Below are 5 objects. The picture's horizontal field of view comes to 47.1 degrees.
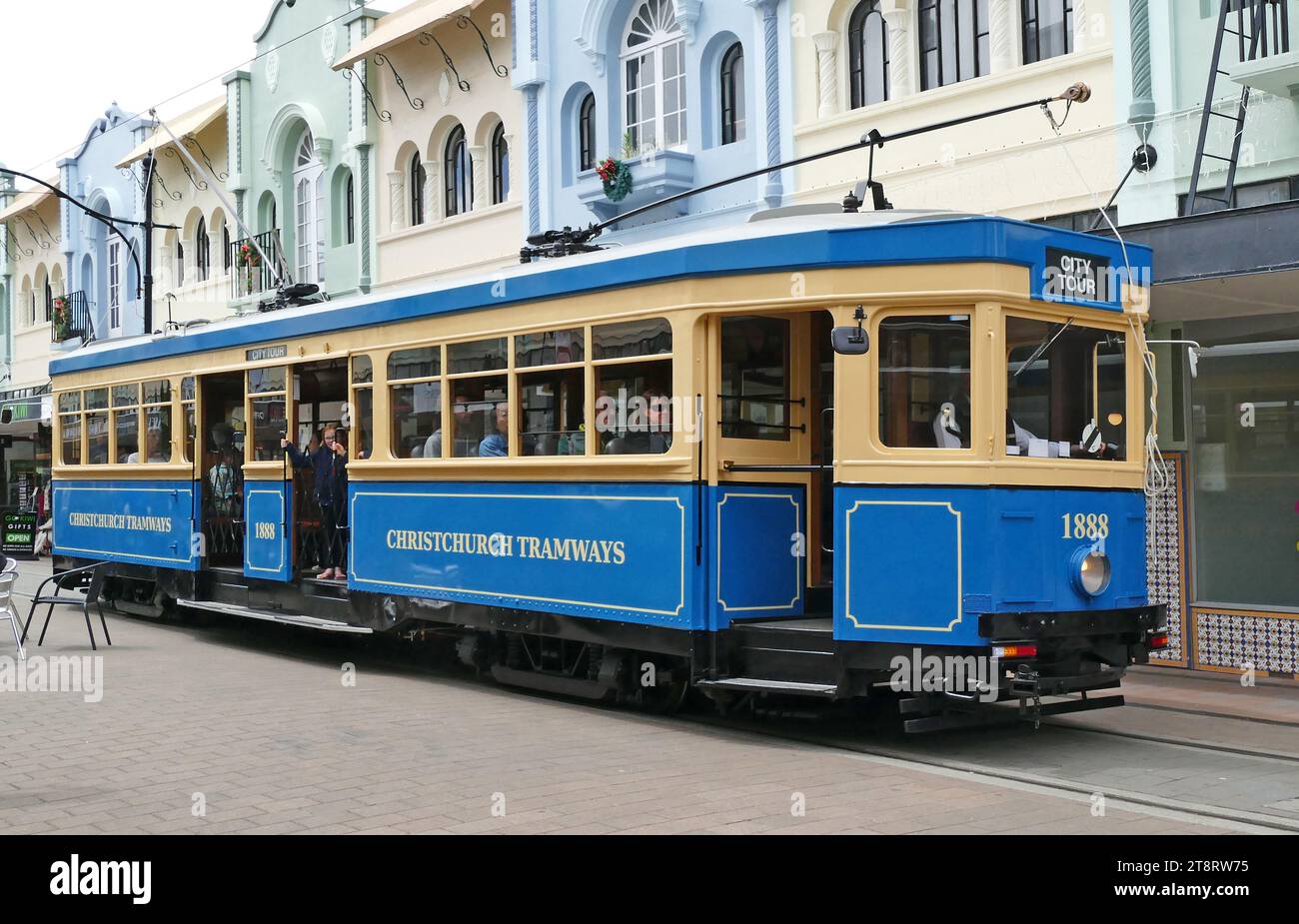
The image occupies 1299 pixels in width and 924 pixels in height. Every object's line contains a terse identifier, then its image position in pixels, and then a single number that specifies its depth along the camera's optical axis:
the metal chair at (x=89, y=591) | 13.84
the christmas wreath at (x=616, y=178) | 18.14
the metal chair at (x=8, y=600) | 13.27
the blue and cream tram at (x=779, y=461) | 8.66
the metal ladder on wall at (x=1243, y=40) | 11.35
